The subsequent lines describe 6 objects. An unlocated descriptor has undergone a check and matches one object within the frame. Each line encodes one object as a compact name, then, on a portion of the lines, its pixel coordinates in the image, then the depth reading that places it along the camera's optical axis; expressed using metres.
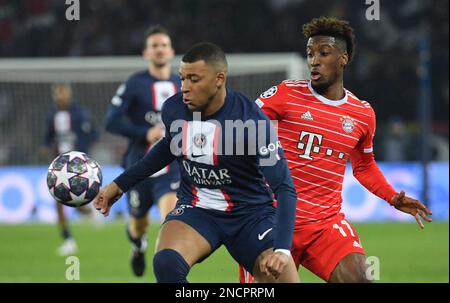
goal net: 31.25
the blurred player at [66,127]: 27.55
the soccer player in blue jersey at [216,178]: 10.01
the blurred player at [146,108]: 17.27
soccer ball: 11.13
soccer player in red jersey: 11.59
